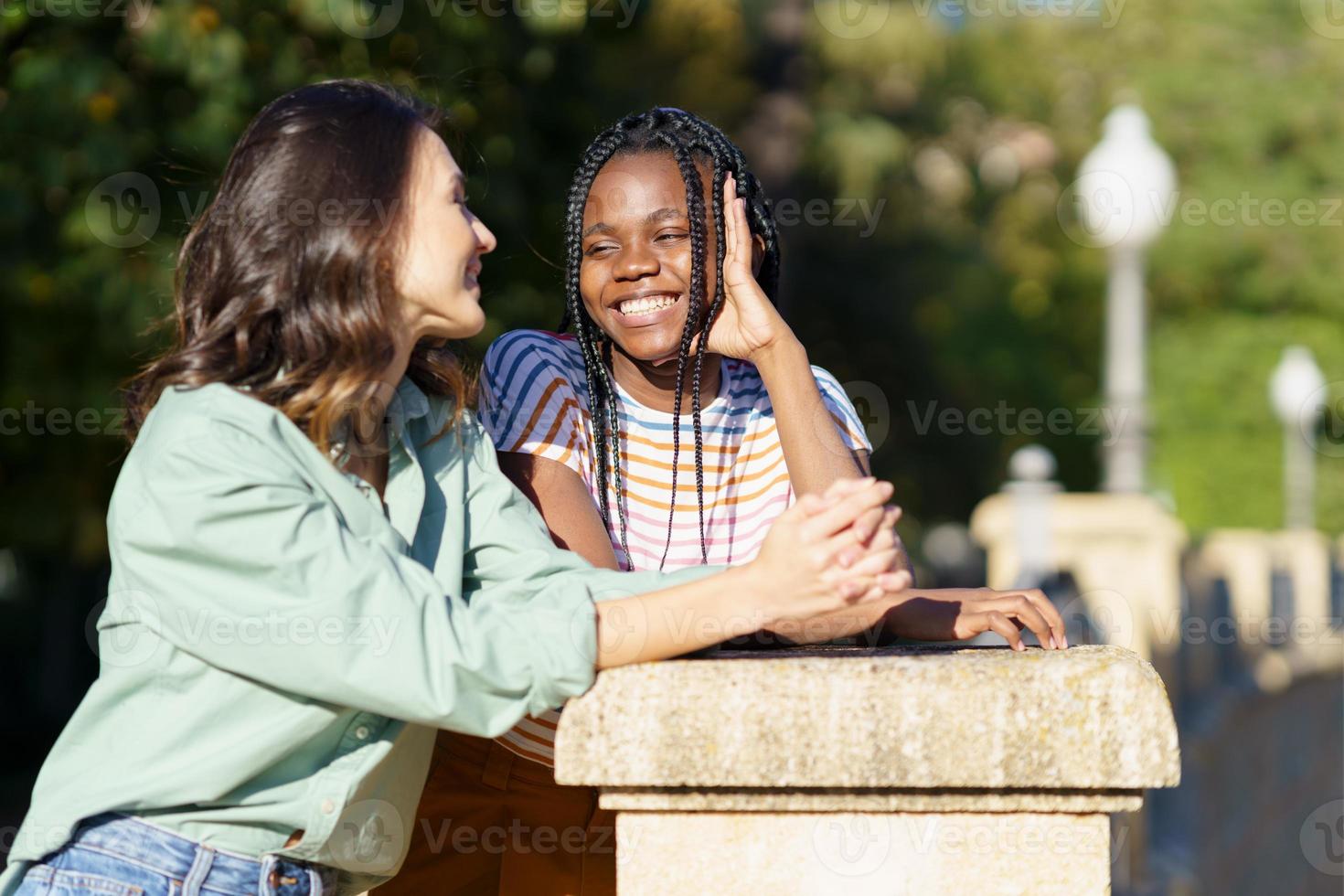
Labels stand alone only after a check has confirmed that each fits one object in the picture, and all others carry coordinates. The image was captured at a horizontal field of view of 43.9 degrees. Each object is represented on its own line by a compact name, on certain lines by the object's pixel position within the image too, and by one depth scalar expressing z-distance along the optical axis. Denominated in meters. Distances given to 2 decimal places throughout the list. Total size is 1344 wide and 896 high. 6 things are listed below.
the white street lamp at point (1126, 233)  8.73
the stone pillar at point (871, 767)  1.77
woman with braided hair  2.49
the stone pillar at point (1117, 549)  8.35
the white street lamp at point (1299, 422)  17.17
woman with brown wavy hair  1.83
